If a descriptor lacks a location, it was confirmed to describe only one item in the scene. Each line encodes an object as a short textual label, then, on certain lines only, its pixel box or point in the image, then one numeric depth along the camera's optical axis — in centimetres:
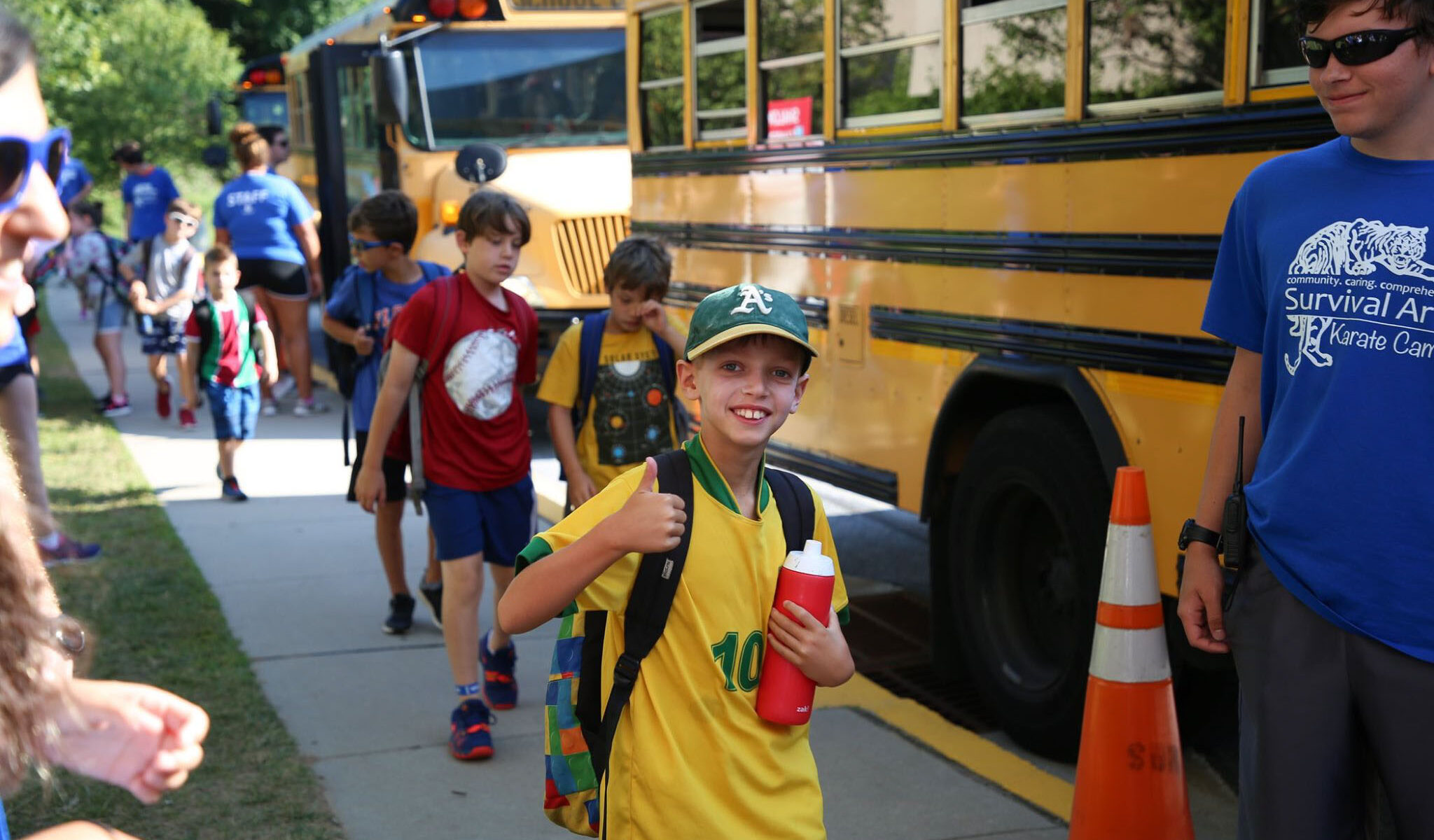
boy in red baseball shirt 457
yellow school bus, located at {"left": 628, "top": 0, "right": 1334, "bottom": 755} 390
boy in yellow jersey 236
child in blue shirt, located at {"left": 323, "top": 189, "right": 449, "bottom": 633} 544
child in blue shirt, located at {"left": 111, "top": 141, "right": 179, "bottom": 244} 1210
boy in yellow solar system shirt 455
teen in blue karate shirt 236
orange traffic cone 363
